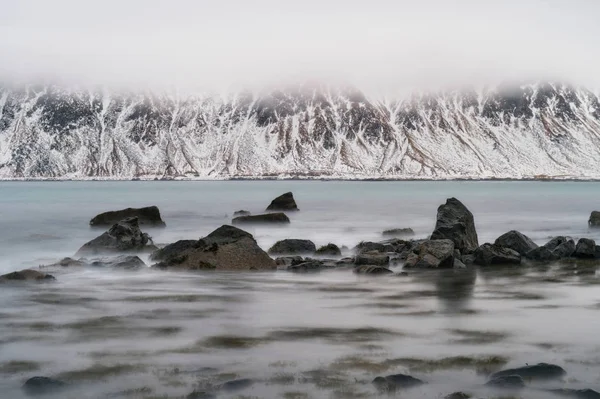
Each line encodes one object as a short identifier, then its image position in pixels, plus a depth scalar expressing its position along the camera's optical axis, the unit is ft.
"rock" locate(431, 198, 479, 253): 93.15
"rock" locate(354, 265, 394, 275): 75.97
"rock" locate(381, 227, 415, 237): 125.70
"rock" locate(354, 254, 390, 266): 82.95
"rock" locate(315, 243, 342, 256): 96.07
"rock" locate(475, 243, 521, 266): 83.56
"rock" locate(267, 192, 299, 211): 202.18
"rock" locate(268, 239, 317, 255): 96.78
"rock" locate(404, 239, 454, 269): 79.61
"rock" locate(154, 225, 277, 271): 80.02
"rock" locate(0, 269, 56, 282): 68.69
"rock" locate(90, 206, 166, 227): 142.20
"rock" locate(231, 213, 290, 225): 148.66
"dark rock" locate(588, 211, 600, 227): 148.08
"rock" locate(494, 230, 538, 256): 92.27
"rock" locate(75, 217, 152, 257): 93.91
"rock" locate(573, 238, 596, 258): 89.15
